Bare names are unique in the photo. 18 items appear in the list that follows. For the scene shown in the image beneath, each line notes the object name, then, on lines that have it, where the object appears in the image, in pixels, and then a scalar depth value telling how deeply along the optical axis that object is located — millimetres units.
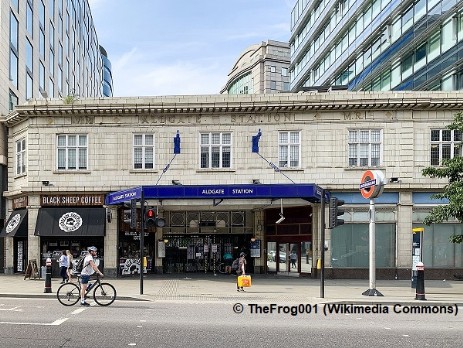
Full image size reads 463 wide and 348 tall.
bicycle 15242
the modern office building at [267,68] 92688
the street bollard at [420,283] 16625
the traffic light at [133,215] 18109
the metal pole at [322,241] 17172
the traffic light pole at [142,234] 17828
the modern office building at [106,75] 107212
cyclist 15016
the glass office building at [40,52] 32688
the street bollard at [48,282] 18062
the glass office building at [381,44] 34844
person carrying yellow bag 18969
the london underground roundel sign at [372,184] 18141
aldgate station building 24594
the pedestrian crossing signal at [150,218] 18188
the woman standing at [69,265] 21973
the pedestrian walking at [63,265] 22172
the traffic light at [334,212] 17516
